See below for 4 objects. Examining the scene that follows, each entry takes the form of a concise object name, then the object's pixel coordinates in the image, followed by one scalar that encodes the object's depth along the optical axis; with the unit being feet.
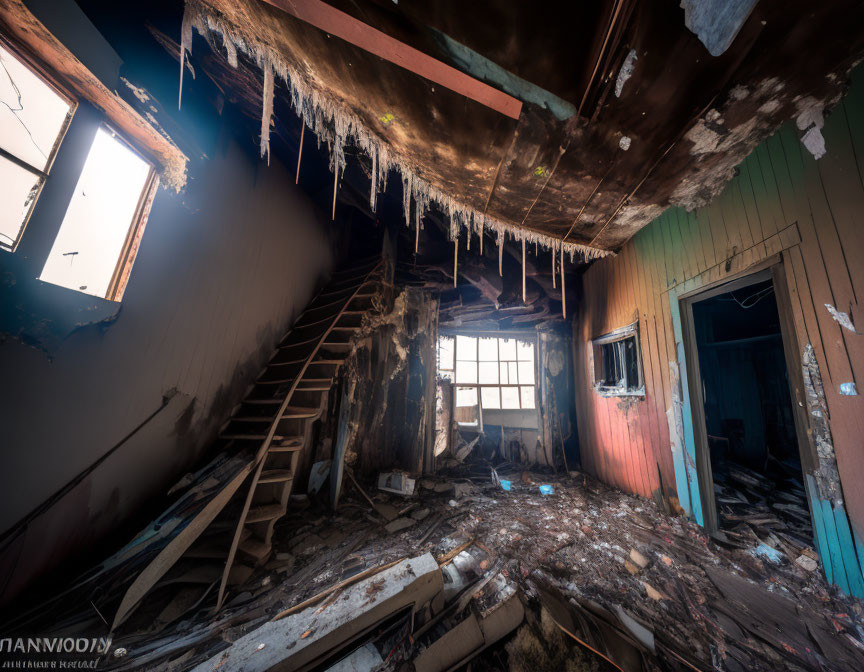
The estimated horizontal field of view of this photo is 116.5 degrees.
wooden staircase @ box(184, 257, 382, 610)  7.24
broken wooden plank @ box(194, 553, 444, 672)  4.37
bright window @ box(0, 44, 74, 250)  4.96
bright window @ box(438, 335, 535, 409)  19.16
